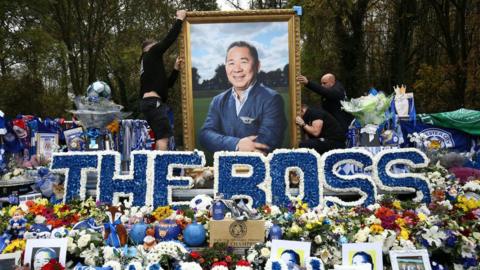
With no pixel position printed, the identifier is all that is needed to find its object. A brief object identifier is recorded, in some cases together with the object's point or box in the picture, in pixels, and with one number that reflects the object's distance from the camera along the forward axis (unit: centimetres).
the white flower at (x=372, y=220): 435
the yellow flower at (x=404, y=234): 412
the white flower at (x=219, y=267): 365
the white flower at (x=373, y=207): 488
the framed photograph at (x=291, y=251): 387
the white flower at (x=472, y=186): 562
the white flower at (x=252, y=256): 390
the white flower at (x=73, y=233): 420
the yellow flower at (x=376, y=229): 418
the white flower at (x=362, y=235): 405
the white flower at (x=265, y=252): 391
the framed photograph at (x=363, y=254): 389
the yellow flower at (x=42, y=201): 523
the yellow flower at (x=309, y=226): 419
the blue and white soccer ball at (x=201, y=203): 496
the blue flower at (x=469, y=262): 406
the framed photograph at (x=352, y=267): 366
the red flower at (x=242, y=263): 374
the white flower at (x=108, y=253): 387
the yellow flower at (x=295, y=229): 415
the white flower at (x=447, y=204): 477
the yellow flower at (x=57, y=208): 493
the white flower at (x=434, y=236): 409
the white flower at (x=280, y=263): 362
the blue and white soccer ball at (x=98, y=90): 704
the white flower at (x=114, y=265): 368
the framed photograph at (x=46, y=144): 831
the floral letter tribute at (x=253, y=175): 519
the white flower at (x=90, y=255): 389
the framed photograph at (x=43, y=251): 389
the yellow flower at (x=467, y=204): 476
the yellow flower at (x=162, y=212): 465
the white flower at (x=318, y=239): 405
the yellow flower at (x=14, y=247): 404
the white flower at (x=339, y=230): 416
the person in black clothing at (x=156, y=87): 710
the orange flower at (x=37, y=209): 483
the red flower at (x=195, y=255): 383
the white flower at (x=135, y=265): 365
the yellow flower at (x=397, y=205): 491
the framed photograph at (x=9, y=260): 379
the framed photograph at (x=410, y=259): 388
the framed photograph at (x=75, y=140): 716
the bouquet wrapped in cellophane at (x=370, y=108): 701
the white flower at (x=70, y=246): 402
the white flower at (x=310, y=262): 372
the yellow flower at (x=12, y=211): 474
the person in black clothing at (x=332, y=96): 762
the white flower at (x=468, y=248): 405
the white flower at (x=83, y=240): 404
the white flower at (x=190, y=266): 360
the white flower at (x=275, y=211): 461
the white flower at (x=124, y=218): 459
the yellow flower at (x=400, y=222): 432
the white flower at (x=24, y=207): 491
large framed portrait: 739
